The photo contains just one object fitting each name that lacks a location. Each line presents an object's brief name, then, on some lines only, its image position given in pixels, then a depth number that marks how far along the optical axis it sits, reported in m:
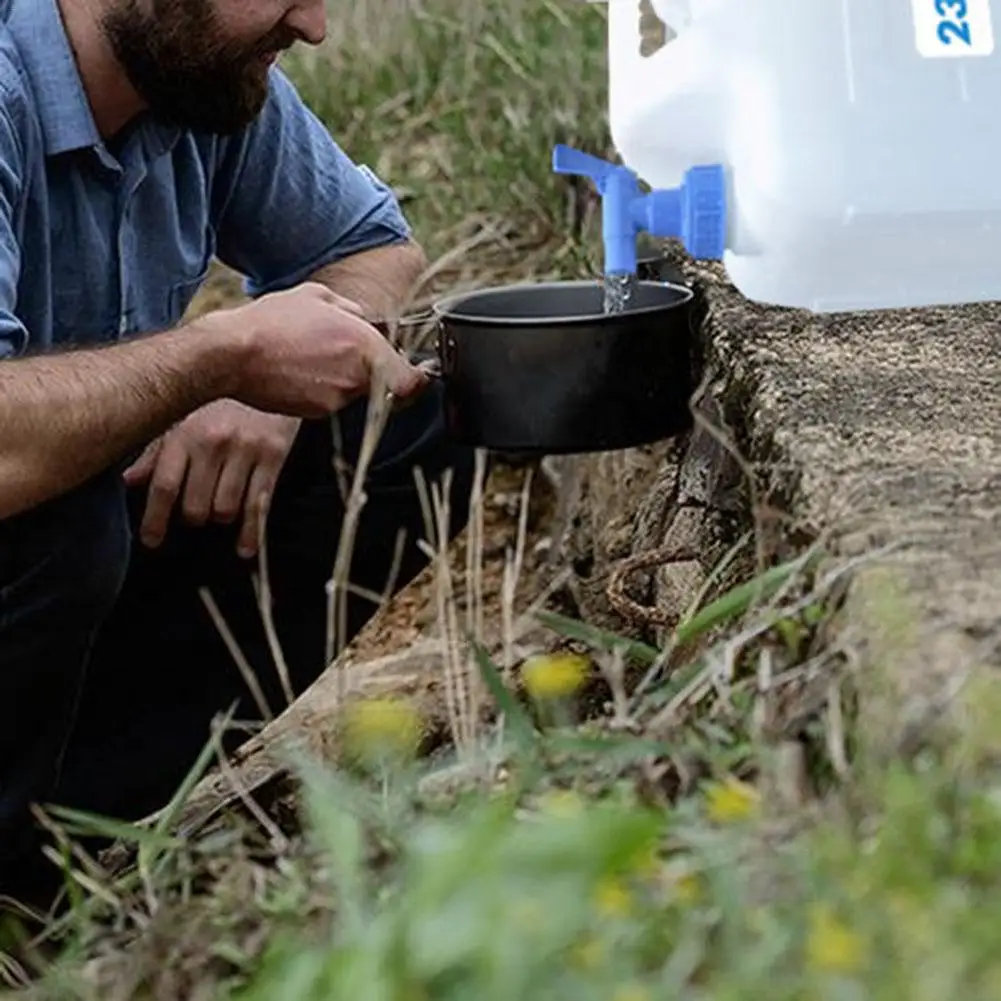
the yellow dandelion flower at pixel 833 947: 1.72
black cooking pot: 2.52
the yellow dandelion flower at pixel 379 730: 2.04
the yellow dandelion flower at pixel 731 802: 1.93
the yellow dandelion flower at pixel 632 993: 1.75
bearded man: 2.52
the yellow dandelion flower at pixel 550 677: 2.02
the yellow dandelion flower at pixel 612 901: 1.88
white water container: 2.46
